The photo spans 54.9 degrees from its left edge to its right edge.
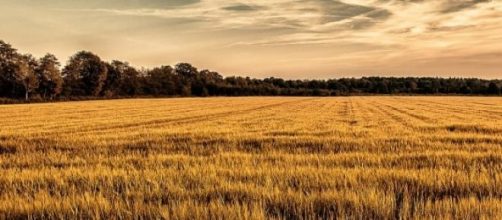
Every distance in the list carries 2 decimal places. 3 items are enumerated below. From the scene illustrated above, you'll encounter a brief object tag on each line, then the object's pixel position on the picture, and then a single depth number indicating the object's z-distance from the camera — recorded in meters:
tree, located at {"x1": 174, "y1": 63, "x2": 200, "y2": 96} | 150.75
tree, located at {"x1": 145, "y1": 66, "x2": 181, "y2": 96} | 142.50
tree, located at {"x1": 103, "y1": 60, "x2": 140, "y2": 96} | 129.75
